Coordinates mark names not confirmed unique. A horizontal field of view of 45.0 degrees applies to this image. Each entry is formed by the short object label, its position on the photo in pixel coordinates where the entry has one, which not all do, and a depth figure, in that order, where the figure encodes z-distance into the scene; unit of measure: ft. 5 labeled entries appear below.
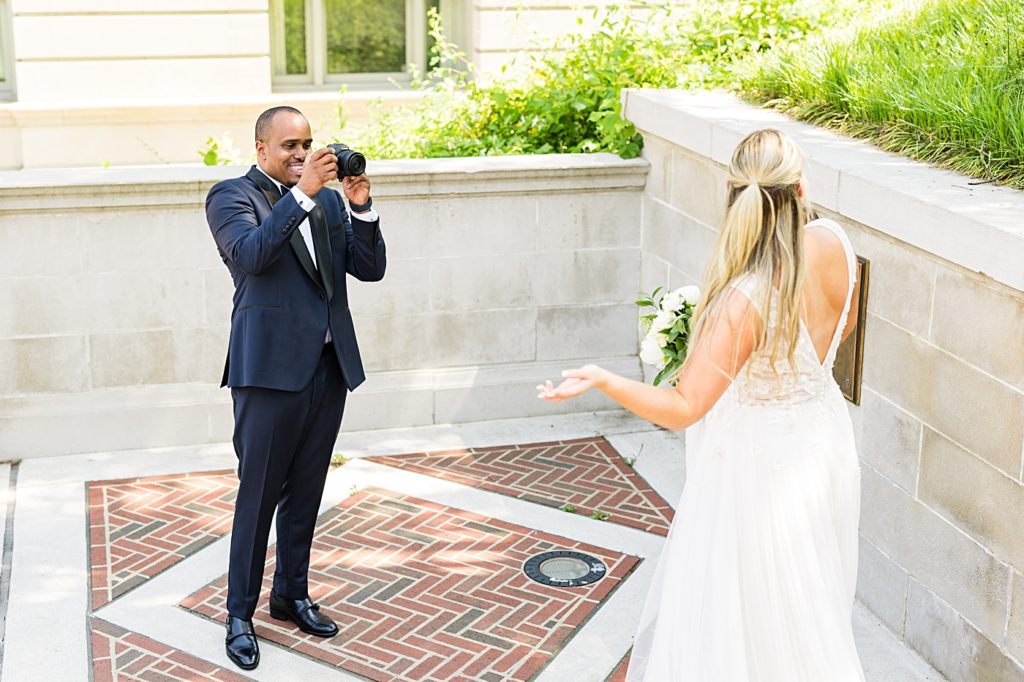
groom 15.98
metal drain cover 19.46
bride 12.12
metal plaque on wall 18.03
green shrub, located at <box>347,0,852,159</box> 27.91
